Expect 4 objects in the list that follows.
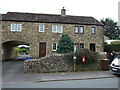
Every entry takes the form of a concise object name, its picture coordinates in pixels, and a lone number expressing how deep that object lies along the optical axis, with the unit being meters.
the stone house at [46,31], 14.05
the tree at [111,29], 37.07
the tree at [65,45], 12.10
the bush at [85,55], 8.58
